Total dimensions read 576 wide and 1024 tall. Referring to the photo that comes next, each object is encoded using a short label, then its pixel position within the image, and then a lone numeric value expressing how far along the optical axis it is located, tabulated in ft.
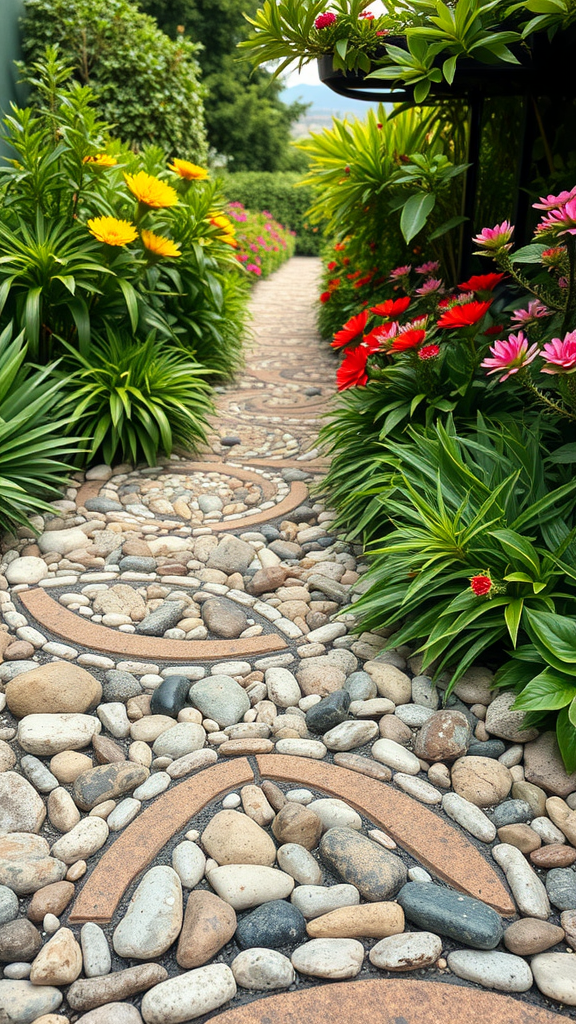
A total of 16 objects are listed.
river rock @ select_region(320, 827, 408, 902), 4.00
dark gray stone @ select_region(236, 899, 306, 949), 3.72
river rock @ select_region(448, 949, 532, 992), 3.54
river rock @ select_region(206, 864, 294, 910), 3.95
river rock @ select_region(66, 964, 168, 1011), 3.40
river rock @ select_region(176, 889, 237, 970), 3.61
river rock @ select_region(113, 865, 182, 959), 3.64
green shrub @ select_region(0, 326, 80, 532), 7.95
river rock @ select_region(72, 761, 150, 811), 4.63
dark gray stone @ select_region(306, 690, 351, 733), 5.31
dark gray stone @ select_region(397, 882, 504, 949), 3.69
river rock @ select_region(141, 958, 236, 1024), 3.34
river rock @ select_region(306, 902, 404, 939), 3.77
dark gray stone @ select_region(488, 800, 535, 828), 4.52
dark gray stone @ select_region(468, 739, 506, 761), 5.03
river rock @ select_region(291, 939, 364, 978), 3.56
